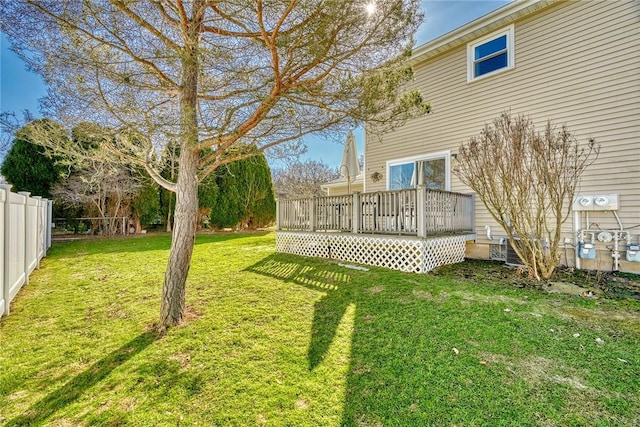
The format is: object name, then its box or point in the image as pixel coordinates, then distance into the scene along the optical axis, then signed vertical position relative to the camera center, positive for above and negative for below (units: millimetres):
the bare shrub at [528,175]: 5391 +828
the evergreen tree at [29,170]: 12828 +2056
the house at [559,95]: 5742 +2884
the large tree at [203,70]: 3277 +1941
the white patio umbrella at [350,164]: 8774 +1599
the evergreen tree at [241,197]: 16891 +1162
